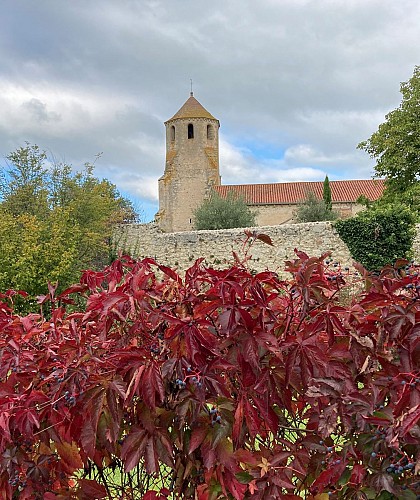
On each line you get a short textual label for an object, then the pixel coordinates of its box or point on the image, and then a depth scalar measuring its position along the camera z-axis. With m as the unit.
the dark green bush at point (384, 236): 18.83
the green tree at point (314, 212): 36.28
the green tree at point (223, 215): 33.59
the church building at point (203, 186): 42.56
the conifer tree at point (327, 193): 39.53
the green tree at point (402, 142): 26.12
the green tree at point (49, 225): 17.66
